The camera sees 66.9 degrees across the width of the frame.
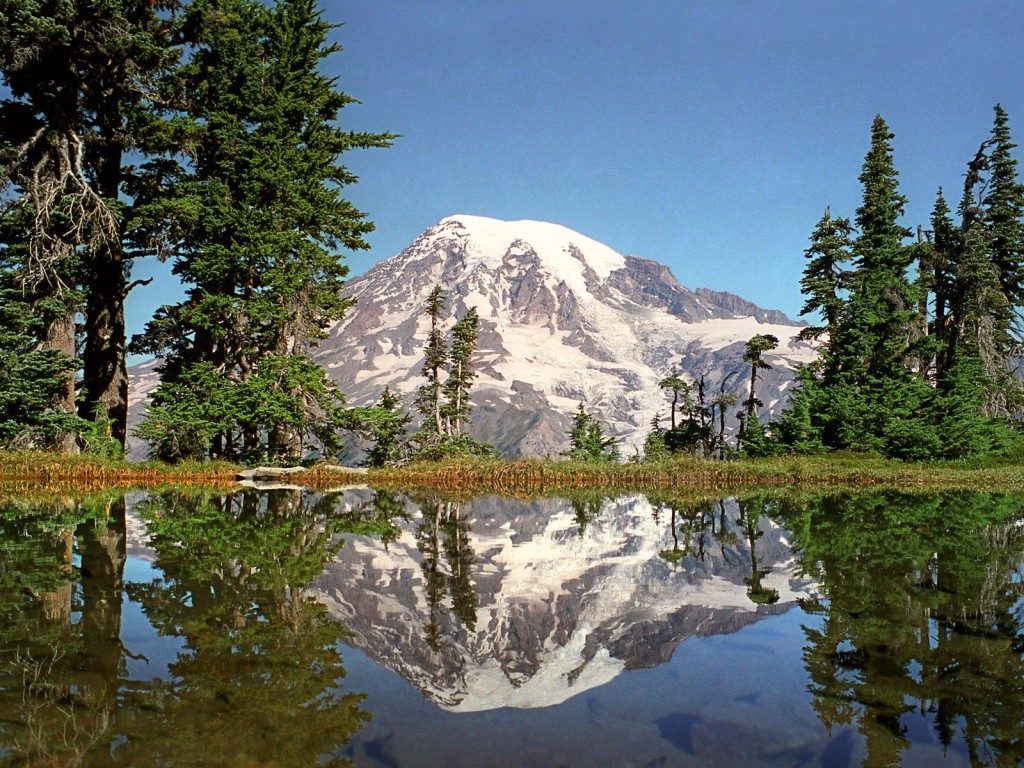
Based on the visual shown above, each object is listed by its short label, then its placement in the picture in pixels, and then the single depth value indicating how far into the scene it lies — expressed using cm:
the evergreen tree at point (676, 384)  5844
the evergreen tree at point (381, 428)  3438
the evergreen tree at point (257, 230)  3169
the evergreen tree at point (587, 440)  4376
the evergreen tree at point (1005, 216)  4919
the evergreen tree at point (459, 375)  4949
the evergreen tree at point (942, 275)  4966
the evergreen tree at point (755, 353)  4900
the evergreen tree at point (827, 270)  4800
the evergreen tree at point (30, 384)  2669
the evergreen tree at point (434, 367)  4662
